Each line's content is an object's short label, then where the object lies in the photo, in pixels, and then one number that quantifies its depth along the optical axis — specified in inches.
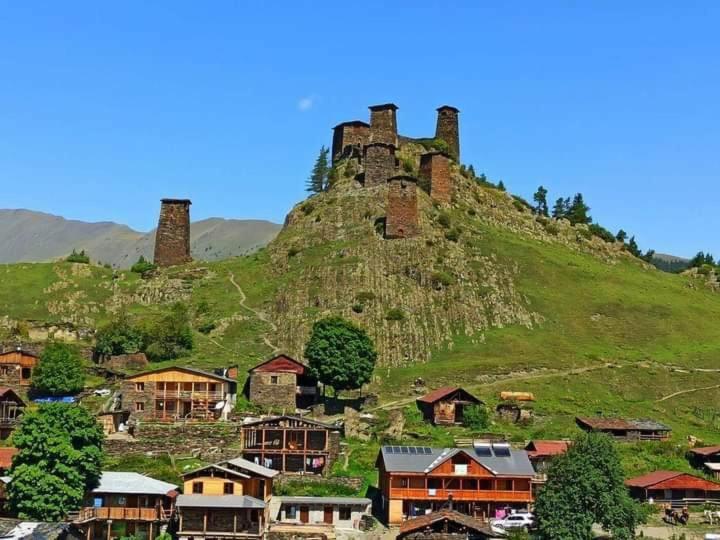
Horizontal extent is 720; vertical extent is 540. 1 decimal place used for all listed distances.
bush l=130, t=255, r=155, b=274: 5404.0
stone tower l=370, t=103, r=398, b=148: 5890.8
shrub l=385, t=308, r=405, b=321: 4542.3
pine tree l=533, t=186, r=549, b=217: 7007.9
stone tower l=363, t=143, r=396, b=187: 5605.3
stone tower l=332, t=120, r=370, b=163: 5999.0
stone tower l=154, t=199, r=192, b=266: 5531.5
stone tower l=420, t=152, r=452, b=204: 5570.9
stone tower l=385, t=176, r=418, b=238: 5157.5
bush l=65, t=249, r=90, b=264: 5487.7
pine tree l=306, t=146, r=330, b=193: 6848.4
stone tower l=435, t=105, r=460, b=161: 6156.5
